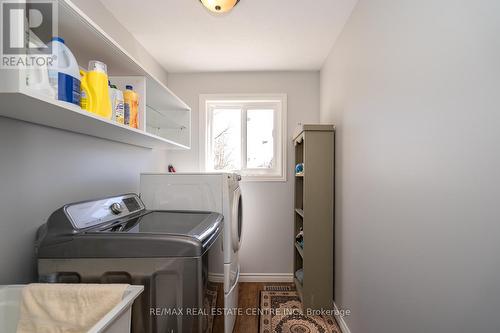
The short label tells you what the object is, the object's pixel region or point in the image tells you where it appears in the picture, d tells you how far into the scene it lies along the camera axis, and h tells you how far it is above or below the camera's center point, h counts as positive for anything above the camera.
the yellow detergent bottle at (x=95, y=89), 1.06 +0.35
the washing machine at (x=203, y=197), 1.72 -0.21
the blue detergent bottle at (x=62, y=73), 0.86 +0.34
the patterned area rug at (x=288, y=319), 2.05 -1.36
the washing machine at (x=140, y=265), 0.99 -0.40
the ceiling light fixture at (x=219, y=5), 1.62 +1.10
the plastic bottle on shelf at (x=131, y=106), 1.35 +0.35
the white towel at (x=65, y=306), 0.78 -0.45
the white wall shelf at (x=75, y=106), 0.74 +0.24
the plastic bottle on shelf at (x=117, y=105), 1.24 +0.32
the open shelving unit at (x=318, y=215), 2.22 -0.44
